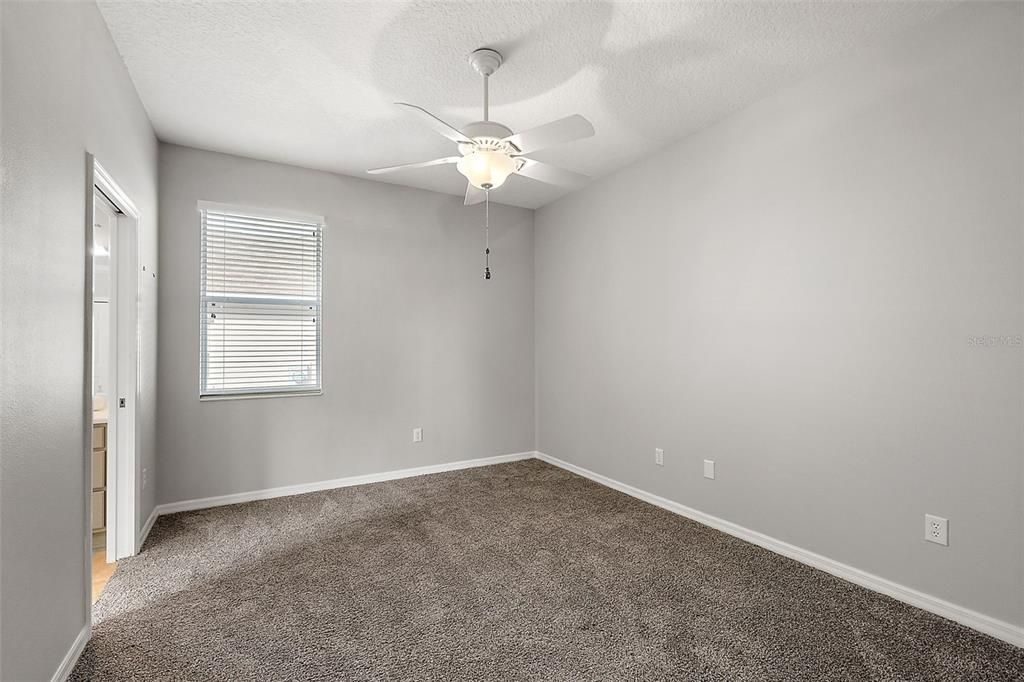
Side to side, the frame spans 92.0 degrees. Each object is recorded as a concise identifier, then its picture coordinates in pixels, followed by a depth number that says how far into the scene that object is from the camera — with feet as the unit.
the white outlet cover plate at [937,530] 7.12
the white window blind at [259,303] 12.16
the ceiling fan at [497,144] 7.15
